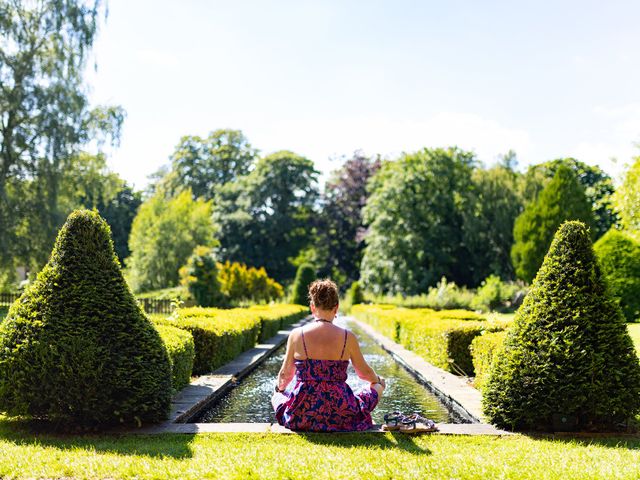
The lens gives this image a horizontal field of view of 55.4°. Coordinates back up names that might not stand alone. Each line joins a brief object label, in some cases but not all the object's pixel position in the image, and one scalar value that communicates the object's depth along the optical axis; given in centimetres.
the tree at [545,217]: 3094
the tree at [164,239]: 4050
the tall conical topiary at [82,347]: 511
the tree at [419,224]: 3550
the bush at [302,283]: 3291
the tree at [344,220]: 4566
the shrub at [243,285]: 3081
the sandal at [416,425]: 498
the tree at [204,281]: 2600
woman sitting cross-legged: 493
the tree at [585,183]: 3681
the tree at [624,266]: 1841
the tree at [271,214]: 4753
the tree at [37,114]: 2195
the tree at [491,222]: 3566
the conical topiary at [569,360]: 518
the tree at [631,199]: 2410
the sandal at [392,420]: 504
